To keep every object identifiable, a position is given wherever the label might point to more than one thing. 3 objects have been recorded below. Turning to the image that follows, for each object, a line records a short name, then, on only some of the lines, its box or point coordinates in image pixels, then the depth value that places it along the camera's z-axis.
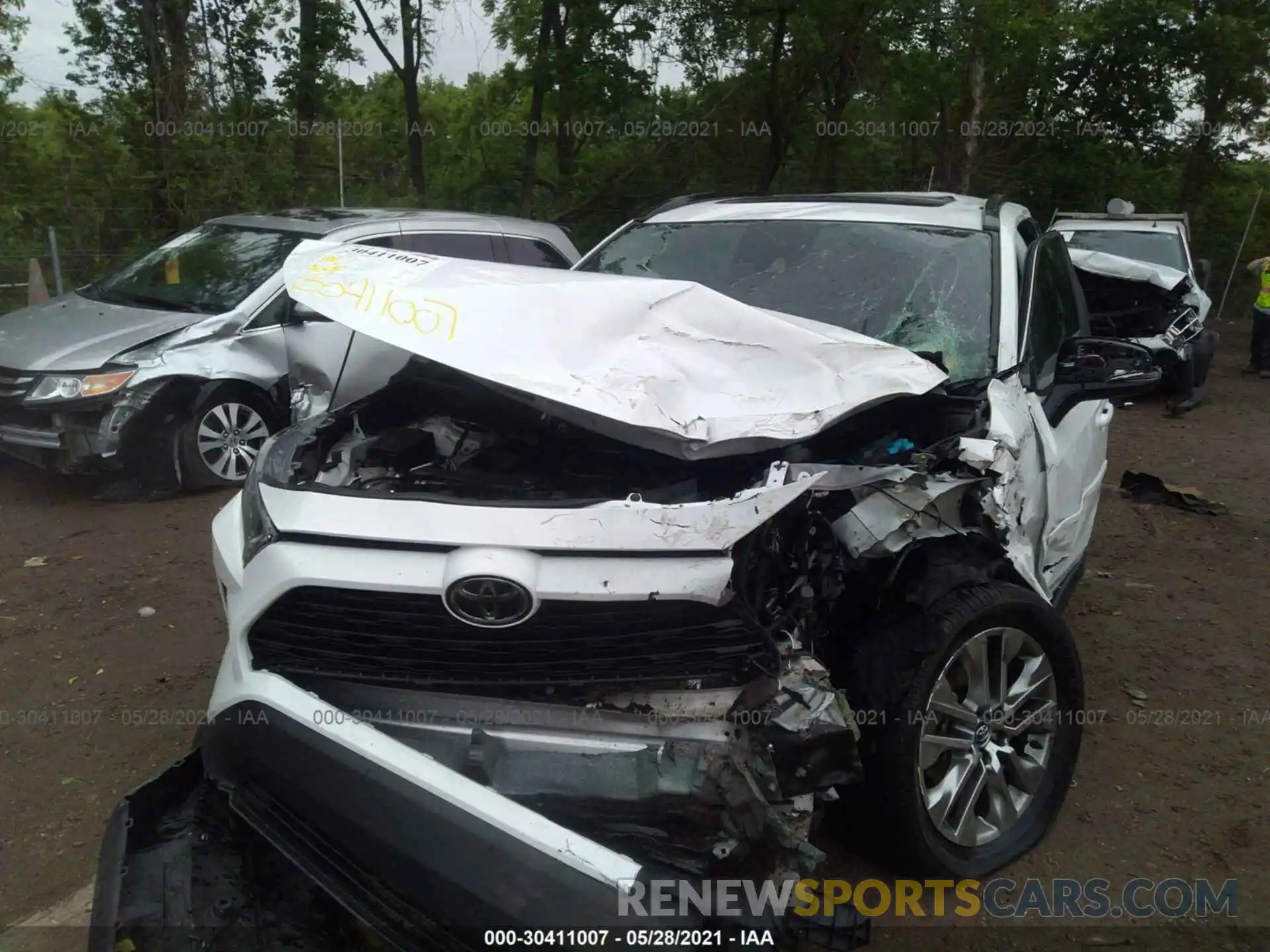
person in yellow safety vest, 11.98
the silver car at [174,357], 5.64
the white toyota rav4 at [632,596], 2.06
